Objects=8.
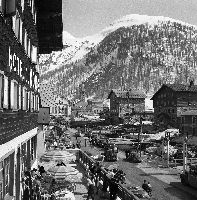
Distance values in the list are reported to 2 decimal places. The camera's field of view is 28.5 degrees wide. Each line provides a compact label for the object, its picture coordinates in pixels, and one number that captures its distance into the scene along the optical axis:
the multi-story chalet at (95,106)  170.30
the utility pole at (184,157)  26.97
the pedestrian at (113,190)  17.76
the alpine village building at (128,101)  117.00
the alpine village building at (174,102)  81.62
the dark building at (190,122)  64.91
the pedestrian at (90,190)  17.25
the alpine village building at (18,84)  9.33
